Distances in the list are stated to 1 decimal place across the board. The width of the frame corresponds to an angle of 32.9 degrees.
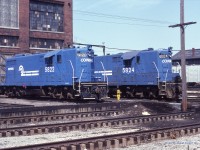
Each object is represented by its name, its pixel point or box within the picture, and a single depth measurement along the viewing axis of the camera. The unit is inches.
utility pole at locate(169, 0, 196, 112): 741.3
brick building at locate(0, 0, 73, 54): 1678.2
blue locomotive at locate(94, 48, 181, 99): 1015.0
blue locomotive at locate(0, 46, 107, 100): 960.9
